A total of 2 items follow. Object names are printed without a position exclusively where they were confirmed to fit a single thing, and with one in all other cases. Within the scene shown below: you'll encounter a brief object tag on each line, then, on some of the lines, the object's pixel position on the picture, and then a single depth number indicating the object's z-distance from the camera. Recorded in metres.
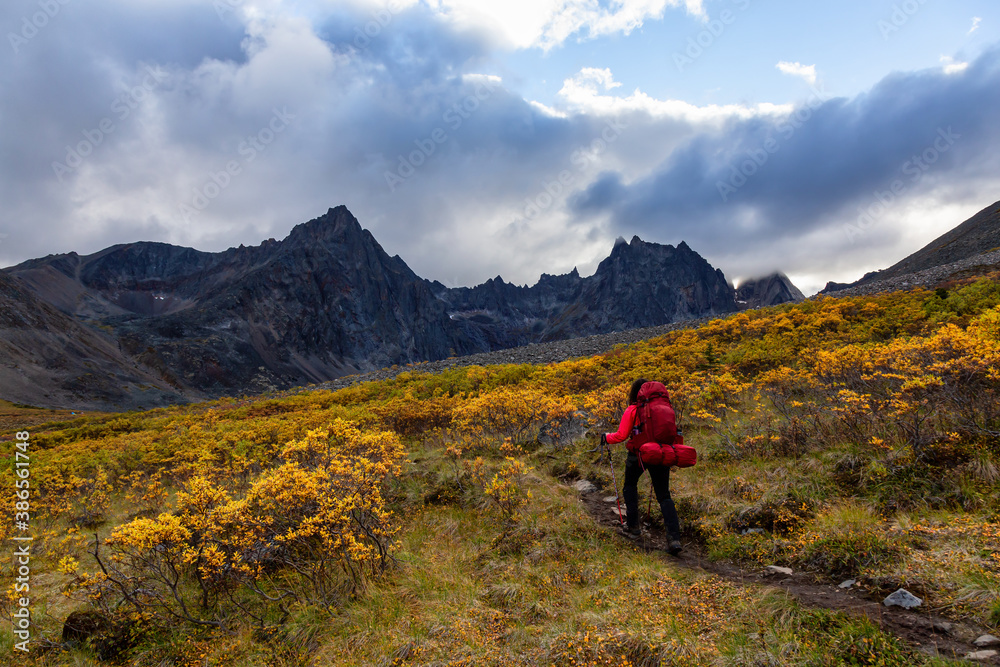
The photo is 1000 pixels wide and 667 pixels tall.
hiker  6.39
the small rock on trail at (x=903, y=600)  3.90
